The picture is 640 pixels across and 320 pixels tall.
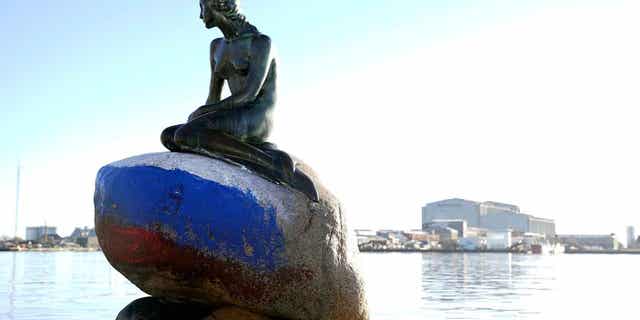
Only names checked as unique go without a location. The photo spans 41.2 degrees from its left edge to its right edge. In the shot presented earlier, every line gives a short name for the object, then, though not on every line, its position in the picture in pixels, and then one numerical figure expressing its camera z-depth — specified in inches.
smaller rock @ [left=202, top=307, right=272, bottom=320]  347.6
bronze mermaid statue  358.3
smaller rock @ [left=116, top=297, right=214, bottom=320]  365.4
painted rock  339.0
